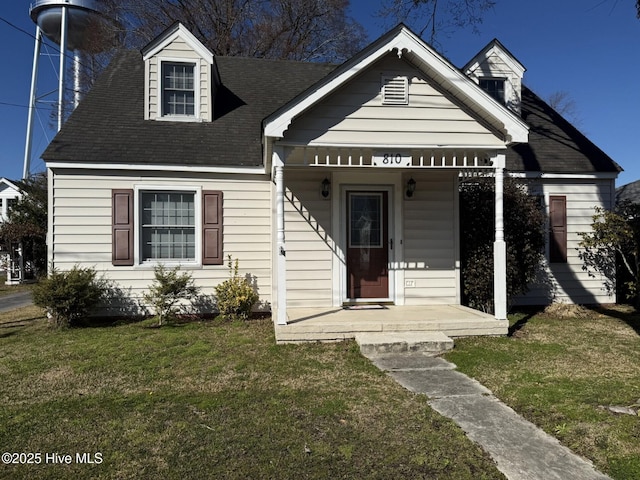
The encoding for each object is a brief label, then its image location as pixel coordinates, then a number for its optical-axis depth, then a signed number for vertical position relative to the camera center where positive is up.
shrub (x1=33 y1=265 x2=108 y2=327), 6.98 -0.70
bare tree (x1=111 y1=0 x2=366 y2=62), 17.53 +9.64
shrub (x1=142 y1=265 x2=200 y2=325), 7.49 -0.71
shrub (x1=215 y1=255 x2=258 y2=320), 7.62 -0.84
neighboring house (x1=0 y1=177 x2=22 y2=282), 22.72 +3.18
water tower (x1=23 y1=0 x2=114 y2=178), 19.52 +13.04
